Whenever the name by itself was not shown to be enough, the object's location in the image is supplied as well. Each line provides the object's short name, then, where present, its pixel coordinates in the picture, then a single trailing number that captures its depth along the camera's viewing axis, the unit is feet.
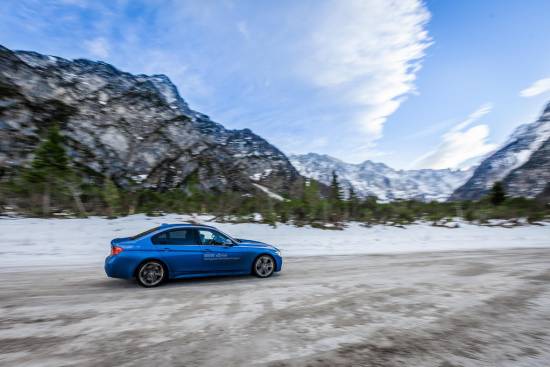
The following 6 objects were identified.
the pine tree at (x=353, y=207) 85.56
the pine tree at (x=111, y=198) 66.40
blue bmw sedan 22.44
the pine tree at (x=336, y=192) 121.17
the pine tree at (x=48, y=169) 60.75
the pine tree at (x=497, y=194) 123.95
